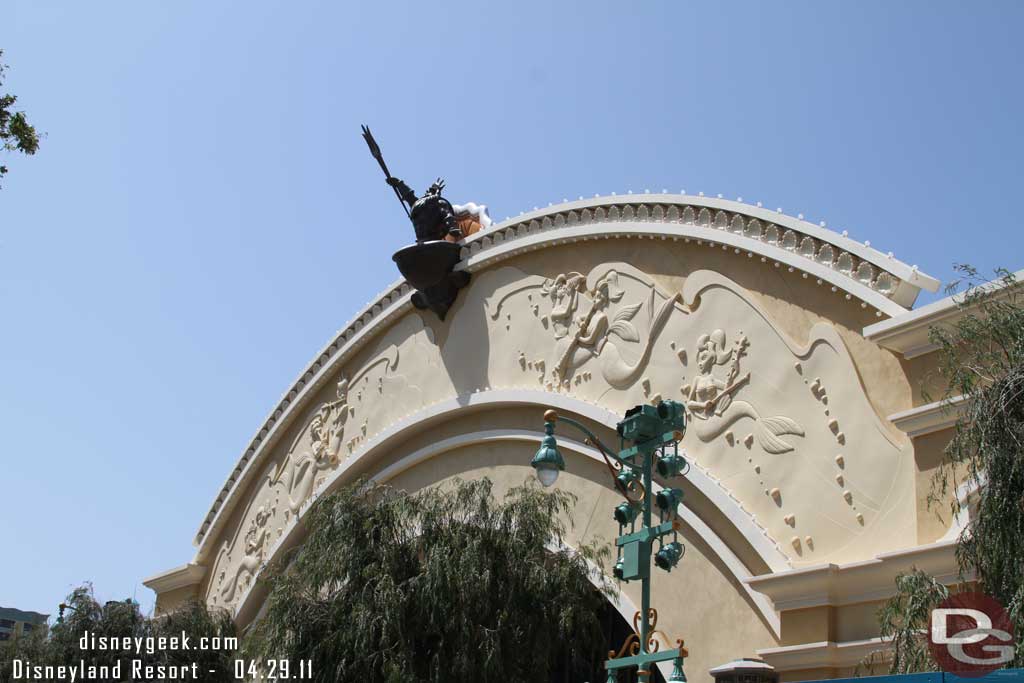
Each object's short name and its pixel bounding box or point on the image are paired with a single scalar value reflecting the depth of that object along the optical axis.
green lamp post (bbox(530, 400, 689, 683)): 9.86
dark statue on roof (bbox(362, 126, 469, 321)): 22.45
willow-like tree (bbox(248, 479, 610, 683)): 14.55
